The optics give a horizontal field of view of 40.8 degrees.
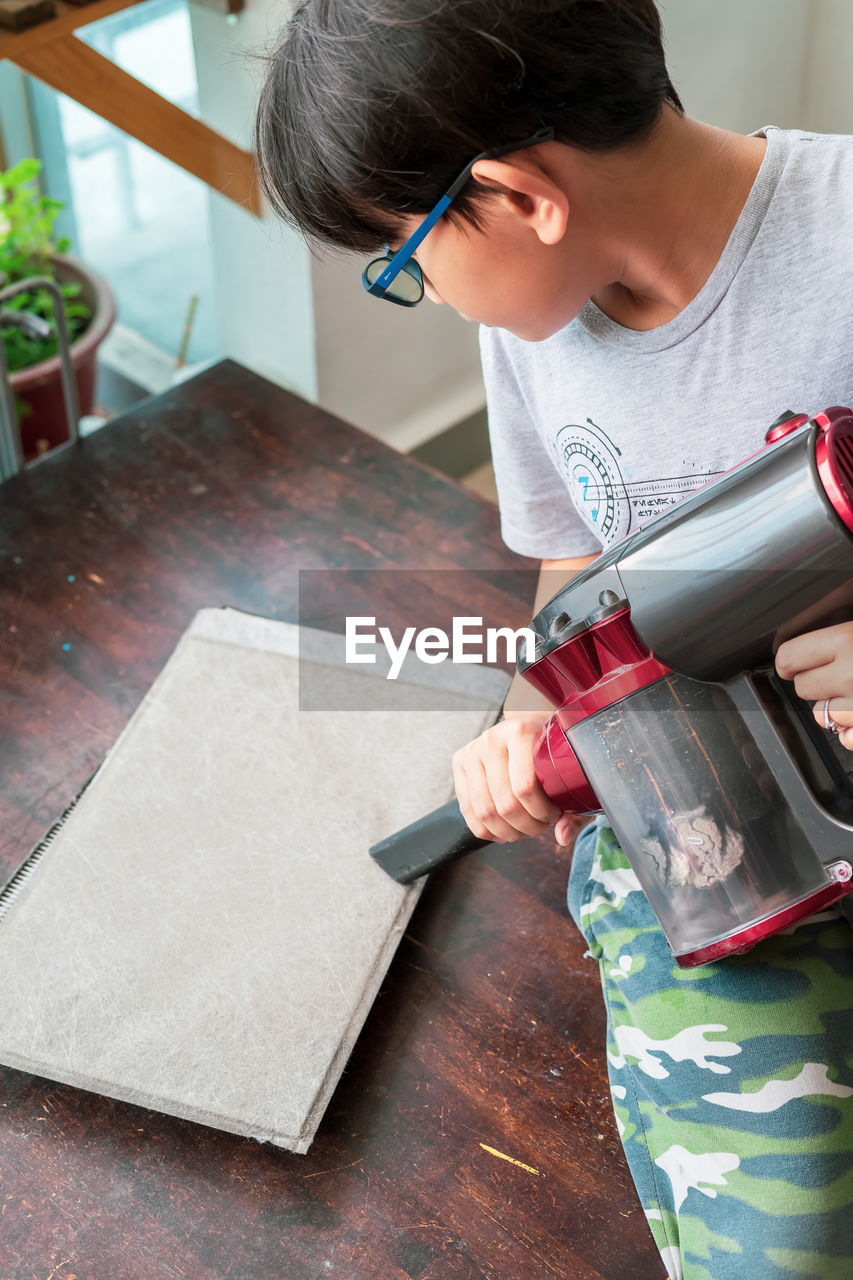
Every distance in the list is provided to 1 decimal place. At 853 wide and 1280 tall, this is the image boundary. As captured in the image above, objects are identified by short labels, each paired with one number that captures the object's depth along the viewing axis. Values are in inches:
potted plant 71.1
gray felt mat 33.4
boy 24.8
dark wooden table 31.1
